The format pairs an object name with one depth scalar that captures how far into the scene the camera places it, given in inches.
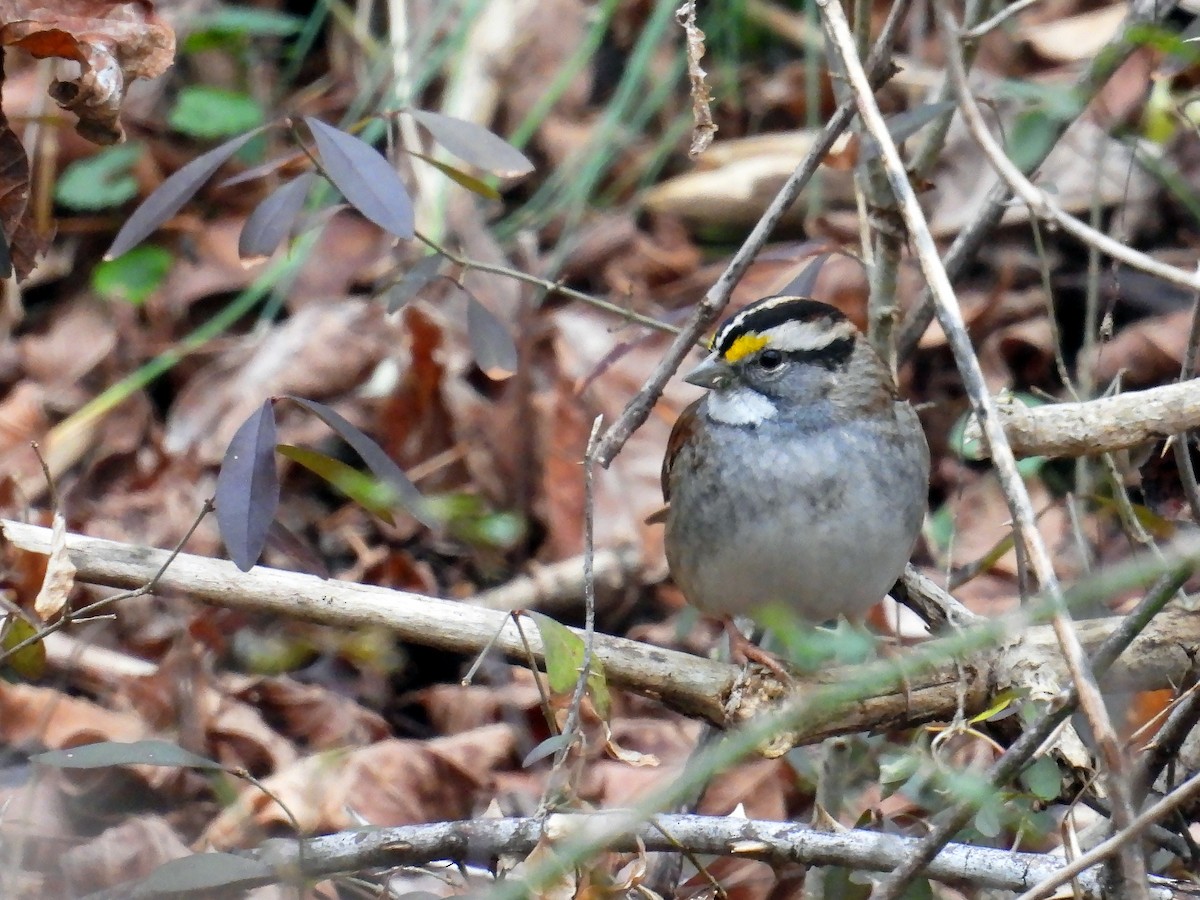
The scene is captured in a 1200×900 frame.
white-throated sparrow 253.3
